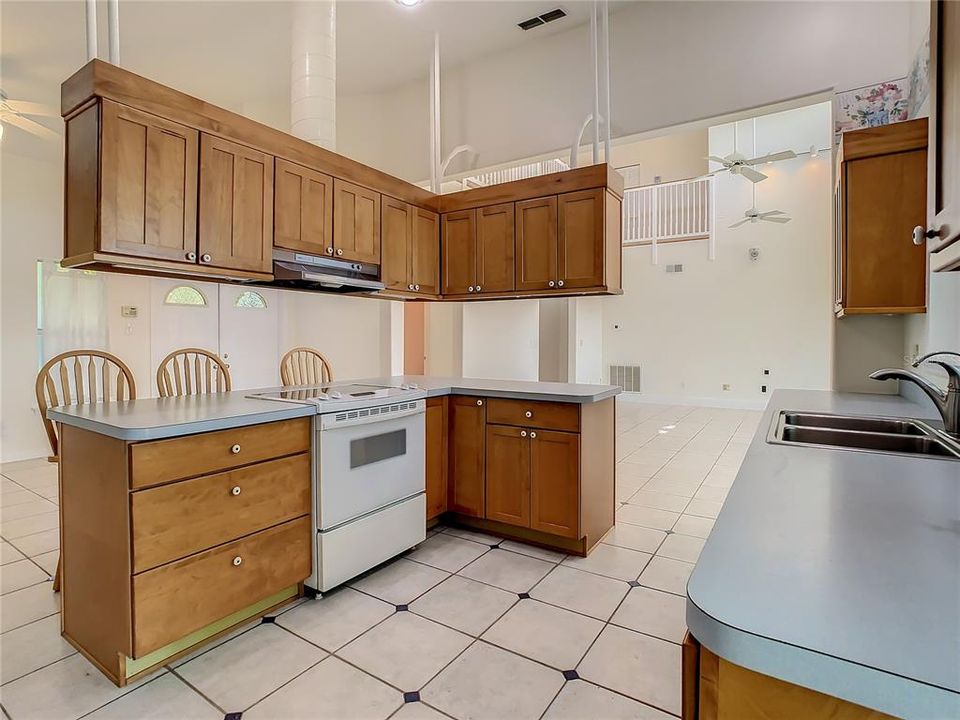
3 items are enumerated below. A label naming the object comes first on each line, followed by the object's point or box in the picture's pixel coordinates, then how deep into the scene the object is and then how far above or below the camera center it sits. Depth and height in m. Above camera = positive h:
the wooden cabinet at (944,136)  0.97 +0.47
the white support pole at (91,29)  2.01 +1.34
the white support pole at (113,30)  2.08 +1.38
